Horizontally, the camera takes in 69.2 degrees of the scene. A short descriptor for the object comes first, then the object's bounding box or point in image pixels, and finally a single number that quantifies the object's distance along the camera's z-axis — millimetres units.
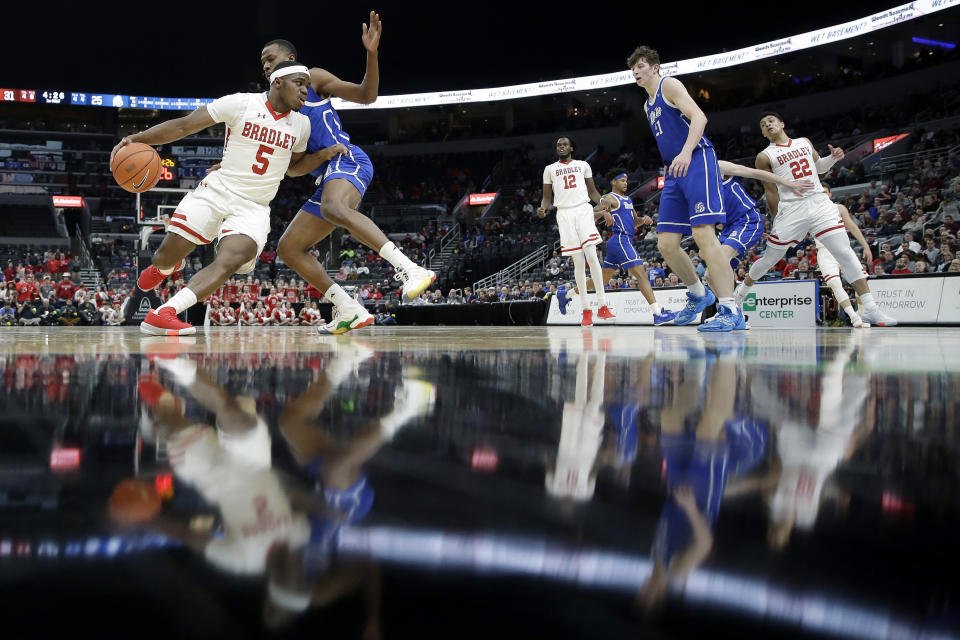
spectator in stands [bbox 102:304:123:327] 14212
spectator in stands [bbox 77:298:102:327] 13586
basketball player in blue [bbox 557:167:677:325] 7383
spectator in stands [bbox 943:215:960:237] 10586
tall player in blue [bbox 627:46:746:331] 3918
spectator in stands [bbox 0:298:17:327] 14531
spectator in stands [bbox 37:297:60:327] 13945
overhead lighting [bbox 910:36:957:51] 20644
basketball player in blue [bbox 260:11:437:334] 3555
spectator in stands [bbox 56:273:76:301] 15930
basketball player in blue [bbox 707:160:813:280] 5109
